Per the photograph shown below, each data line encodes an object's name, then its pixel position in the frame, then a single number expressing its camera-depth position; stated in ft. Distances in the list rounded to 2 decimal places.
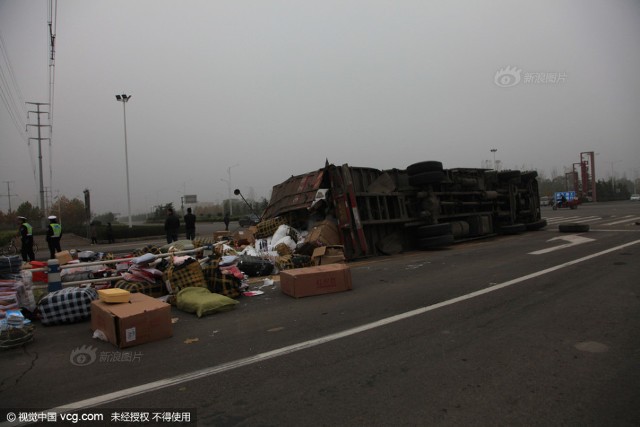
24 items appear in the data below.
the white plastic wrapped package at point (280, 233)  36.42
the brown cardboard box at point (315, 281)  21.53
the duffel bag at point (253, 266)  28.96
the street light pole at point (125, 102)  102.53
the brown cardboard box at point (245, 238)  39.93
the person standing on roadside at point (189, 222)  52.21
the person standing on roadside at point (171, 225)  48.36
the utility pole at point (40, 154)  118.21
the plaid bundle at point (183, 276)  21.27
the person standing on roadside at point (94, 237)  84.68
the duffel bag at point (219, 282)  21.97
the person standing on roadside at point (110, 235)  85.65
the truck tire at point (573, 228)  46.64
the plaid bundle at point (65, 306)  18.20
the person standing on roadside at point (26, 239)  40.21
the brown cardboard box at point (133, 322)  14.44
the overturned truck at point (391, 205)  36.09
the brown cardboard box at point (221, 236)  45.16
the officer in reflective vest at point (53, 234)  39.19
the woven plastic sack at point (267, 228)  39.45
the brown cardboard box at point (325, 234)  34.13
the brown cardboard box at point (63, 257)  28.45
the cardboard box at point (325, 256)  30.53
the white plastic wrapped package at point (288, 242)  35.01
